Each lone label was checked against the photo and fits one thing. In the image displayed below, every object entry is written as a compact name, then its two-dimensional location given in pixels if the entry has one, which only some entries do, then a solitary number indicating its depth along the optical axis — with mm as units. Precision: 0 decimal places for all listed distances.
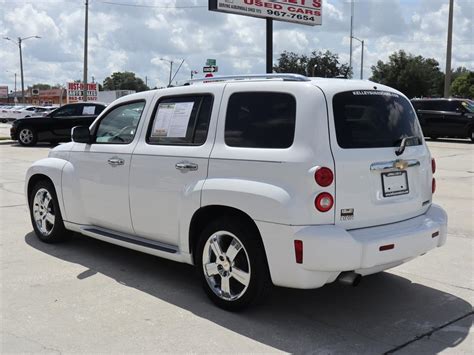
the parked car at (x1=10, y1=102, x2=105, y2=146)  19859
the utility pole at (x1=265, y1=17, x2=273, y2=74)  20847
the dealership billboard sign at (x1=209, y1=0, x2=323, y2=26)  21469
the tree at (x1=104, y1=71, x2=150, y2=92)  125638
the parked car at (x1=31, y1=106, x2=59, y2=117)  39925
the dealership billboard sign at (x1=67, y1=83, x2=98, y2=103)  35406
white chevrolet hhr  3861
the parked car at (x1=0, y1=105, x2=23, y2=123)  45491
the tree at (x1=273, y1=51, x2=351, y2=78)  65681
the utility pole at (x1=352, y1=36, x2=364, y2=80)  55031
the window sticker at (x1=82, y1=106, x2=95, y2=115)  20016
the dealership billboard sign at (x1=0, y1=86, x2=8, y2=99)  100188
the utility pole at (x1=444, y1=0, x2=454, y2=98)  29688
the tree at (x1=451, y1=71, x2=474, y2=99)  88125
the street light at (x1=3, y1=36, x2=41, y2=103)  53419
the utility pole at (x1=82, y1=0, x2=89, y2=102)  30750
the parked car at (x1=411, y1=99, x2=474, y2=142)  21859
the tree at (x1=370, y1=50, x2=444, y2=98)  69875
